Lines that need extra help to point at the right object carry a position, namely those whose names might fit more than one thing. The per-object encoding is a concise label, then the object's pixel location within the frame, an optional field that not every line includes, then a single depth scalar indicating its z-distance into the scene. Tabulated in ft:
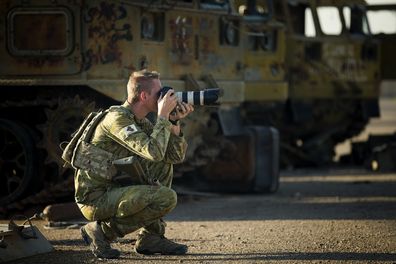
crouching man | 46.24
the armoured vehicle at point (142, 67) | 67.41
